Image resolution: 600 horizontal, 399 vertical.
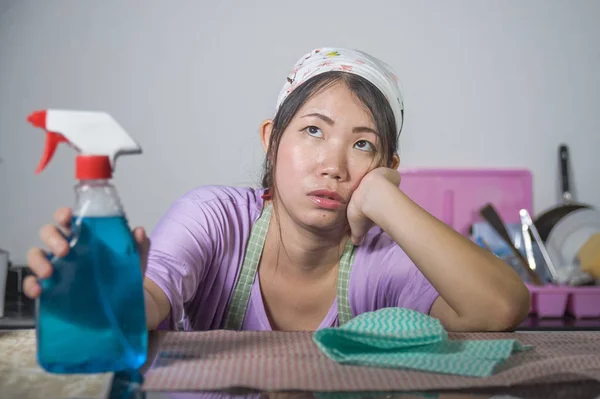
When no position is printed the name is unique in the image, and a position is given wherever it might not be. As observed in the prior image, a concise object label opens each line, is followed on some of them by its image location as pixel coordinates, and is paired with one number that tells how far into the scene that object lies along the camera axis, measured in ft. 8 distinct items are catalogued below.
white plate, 6.76
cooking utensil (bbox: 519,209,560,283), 6.38
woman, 3.29
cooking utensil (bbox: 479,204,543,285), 6.16
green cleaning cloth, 2.25
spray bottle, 2.01
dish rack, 6.02
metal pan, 7.20
